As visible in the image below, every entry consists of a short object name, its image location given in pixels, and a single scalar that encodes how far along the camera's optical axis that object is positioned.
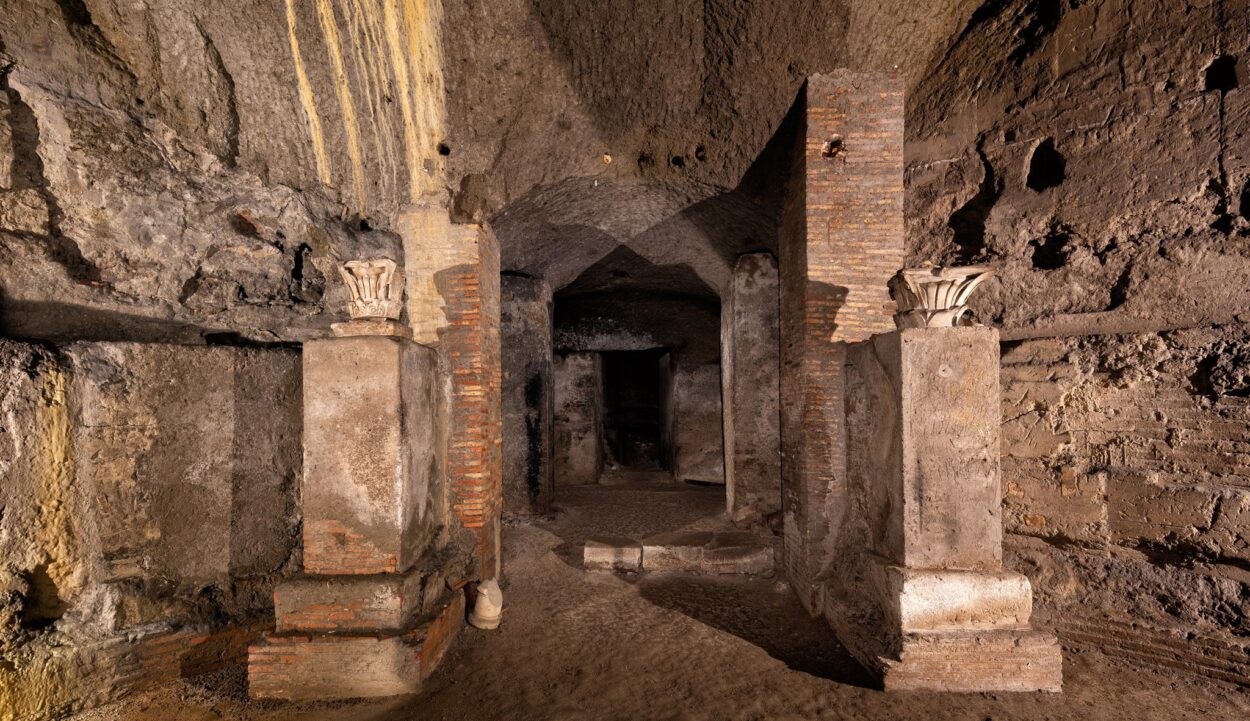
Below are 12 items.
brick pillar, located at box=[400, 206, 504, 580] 4.70
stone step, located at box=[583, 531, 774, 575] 5.50
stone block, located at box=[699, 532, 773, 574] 5.49
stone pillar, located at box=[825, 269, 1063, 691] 3.27
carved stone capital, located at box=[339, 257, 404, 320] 3.75
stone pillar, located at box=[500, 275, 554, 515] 7.70
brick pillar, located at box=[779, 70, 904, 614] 4.56
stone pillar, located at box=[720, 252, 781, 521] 7.07
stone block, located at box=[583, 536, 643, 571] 5.63
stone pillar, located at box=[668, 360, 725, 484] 10.06
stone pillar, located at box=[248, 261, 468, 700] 3.37
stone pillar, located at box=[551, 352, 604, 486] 10.05
